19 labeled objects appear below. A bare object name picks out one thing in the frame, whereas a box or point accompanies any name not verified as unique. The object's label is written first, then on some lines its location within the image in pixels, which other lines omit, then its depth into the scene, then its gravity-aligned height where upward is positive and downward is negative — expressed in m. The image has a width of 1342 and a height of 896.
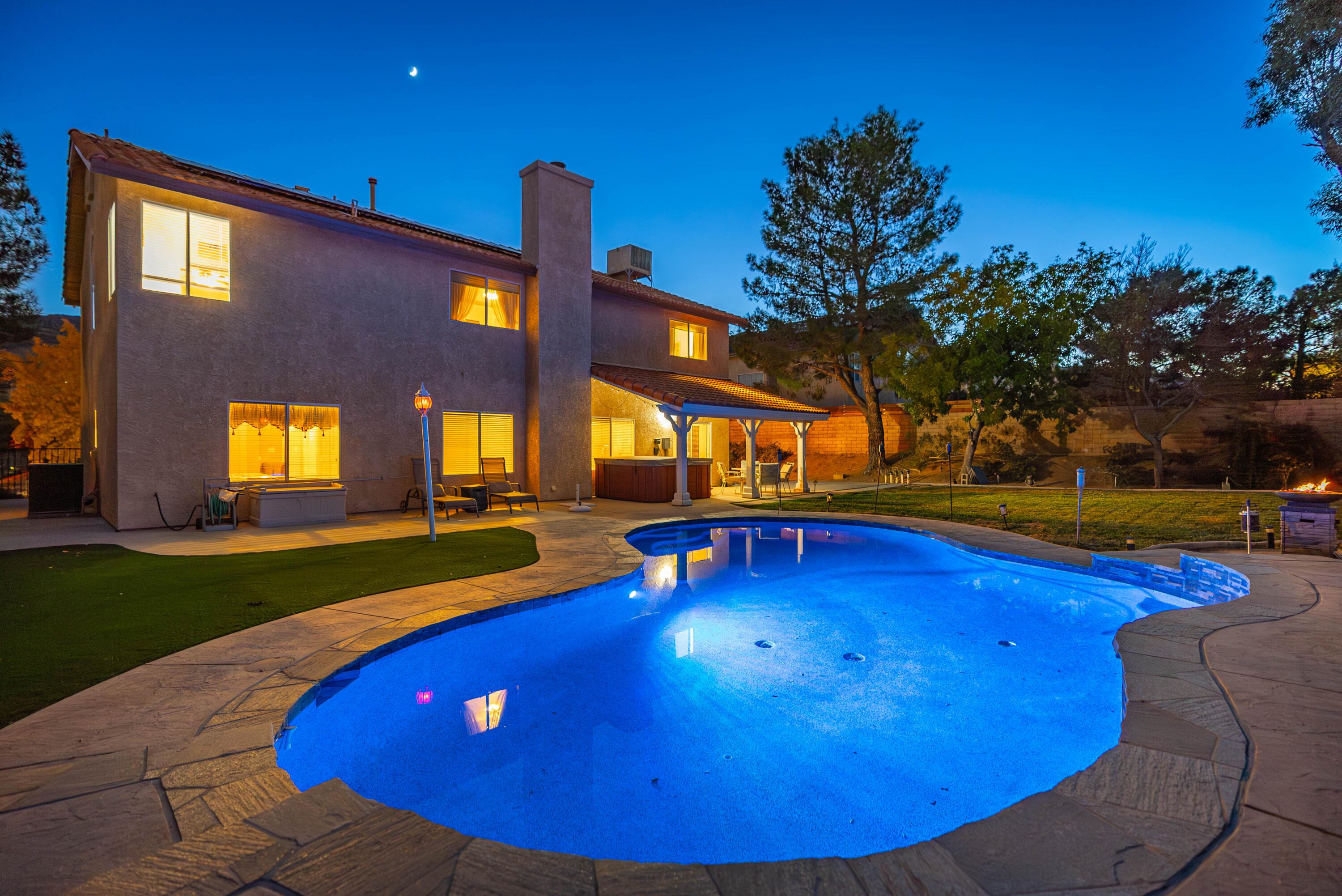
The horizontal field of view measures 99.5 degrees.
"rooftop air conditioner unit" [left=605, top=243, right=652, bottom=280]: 19.20 +6.48
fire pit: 6.82 -0.85
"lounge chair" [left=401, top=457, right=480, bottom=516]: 10.60 -0.89
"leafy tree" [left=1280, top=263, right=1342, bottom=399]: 17.95 +3.74
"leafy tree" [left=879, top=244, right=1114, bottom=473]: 17.36 +3.48
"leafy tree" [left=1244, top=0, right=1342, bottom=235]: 9.35 +6.79
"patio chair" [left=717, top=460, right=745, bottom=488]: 16.95 -0.78
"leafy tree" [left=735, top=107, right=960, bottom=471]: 19.34 +7.09
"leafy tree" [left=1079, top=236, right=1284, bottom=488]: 17.03 +3.38
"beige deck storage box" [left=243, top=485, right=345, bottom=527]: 9.32 -0.90
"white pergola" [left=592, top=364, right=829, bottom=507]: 12.48 +1.14
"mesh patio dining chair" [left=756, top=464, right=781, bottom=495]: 15.05 -0.59
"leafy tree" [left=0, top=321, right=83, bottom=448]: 21.86 +2.31
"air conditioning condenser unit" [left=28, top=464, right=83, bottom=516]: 10.95 -0.76
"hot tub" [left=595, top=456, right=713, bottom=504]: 13.43 -0.65
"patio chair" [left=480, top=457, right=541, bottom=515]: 11.45 -0.68
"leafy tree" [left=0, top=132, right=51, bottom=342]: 17.70 +6.84
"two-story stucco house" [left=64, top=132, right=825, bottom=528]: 9.00 +2.05
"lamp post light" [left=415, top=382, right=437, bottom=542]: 8.13 -0.15
